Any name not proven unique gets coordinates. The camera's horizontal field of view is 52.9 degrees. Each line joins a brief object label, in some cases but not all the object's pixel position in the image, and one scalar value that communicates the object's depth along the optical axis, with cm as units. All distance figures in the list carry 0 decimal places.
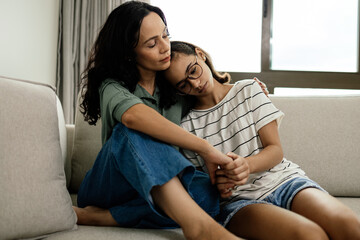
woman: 93
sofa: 93
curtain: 261
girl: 96
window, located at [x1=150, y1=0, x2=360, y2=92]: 286
